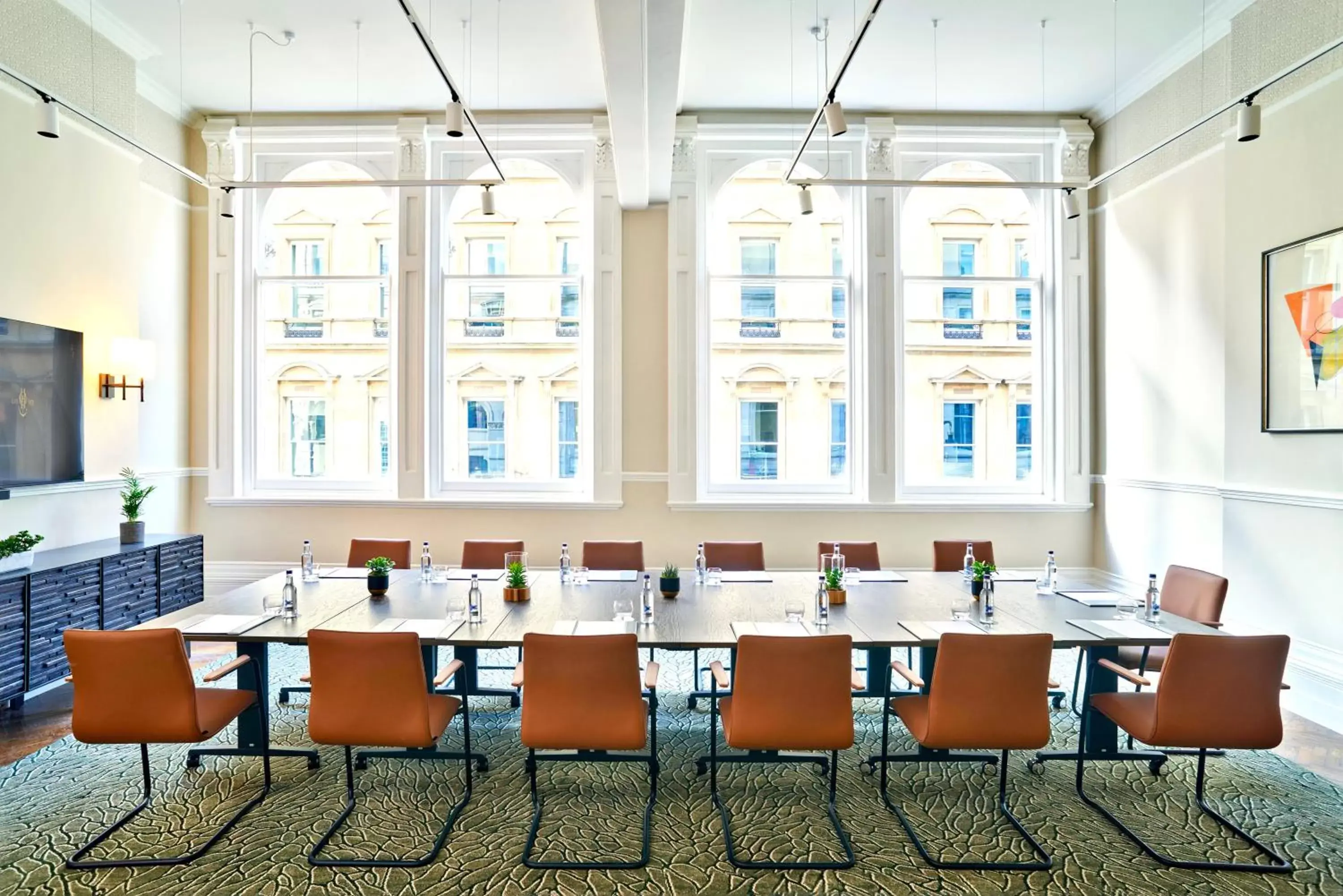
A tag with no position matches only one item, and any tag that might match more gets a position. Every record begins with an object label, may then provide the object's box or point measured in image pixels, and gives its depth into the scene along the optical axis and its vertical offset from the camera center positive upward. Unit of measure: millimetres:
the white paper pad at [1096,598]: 3754 -793
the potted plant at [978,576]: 3697 -653
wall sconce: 5273 +628
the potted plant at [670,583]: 3842 -717
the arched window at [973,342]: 6602 +962
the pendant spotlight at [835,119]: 3437 +1560
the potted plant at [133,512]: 5059 -448
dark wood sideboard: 3963 -920
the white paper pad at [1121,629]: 3111 -798
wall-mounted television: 4441 +279
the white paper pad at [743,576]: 4352 -778
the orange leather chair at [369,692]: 2770 -942
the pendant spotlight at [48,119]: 3490 +1587
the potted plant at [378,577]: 3916 -698
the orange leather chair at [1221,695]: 2736 -945
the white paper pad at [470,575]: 4359 -774
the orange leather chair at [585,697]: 2727 -948
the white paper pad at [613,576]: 4340 -770
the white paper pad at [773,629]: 3145 -799
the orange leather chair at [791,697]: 2744 -952
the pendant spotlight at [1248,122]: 3295 +1488
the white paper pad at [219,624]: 3107 -780
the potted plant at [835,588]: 3719 -722
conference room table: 3088 -803
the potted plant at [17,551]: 3977 -575
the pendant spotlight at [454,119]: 3482 +1587
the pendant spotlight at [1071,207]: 4641 +1544
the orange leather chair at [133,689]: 2756 -929
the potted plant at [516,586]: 3754 -719
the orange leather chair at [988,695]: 2754 -949
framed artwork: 3994 +640
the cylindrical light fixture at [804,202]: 4547 +1539
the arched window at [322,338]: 6637 +1005
